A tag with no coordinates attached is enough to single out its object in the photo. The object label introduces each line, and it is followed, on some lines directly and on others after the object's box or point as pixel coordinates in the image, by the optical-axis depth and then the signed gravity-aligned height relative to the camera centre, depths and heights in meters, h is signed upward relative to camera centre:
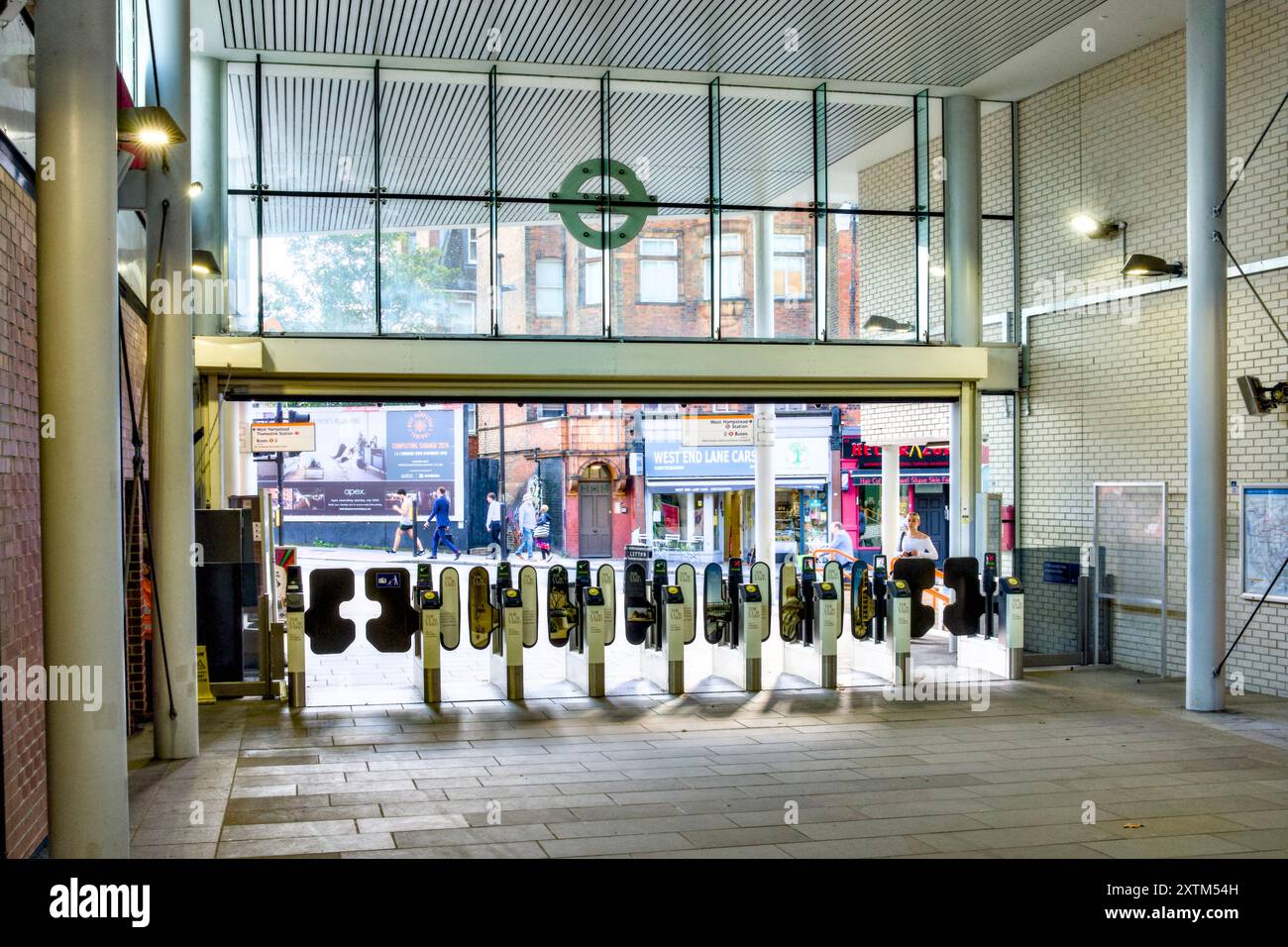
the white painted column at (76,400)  4.59 +0.26
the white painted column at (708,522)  27.17 -1.51
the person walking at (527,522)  25.78 -1.38
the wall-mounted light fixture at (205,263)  9.74 +1.69
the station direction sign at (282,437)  14.80 +0.33
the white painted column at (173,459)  7.88 +0.04
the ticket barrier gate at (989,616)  11.09 -1.58
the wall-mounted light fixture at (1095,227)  11.88 +2.29
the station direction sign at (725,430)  17.98 +0.43
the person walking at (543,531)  27.56 -1.74
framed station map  9.91 -0.75
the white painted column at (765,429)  12.25 +0.36
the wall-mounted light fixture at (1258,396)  9.83 +0.45
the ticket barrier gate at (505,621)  9.99 -1.42
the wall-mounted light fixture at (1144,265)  10.53 +1.69
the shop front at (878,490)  22.34 -0.73
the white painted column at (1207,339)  9.25 +0.89
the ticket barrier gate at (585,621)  10.19 -1.45
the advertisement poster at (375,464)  30.31 -0.05
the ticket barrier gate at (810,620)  10.64 -1.53
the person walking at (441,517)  24.09 -1.21
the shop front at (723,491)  26.28 -0.79
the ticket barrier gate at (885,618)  10.65 -1.53
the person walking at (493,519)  26.48 -1.36
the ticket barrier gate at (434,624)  9.95 -1.41
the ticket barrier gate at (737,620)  10.52 -1.51
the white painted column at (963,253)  12.61 +2.19
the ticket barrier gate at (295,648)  9.59 -1.52
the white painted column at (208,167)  11.13 +2.83
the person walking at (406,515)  28.16 -1.36
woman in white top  14.62 -1.11
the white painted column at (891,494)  18.69 -0.63
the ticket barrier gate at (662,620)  10.34 -1.47
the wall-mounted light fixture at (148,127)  6.25 +1.83
